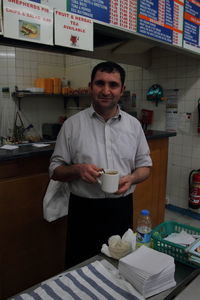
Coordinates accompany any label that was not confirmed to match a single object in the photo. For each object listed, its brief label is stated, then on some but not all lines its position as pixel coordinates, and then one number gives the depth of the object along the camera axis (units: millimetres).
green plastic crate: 1034
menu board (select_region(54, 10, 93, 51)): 1598
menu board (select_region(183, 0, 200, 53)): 2609
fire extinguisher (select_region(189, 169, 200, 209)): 3344
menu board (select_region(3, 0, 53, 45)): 1403
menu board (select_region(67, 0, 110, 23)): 1674
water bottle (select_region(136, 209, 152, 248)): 1138
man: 1440
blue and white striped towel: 804
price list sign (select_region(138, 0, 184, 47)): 2170
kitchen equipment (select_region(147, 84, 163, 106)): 3695
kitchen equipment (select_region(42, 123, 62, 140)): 4641
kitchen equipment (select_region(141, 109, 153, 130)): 3842
